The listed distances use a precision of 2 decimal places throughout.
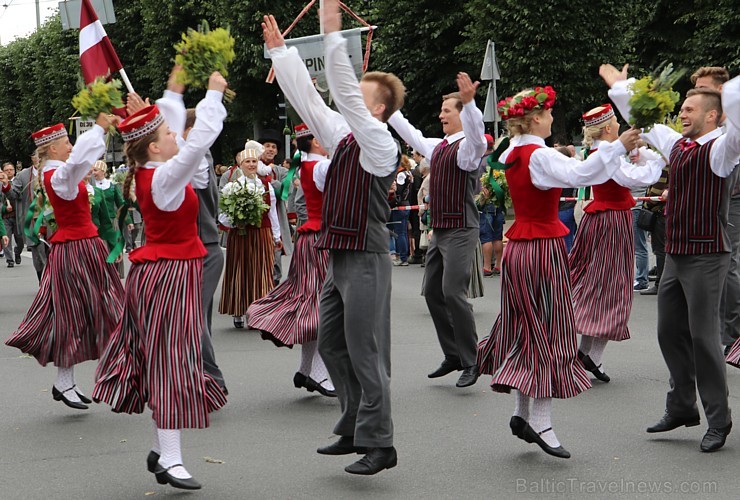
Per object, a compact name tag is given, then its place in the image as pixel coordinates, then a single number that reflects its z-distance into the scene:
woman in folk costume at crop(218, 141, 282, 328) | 11.41
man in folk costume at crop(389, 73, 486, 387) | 8.12
